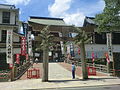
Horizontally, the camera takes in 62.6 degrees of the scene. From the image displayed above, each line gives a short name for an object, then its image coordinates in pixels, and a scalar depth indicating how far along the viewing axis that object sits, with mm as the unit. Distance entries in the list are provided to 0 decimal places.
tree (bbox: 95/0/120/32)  11248
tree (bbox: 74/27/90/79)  9493
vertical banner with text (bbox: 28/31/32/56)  15757
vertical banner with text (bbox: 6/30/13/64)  9917
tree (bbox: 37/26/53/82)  9145
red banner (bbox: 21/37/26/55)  14406
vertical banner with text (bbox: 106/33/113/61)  10597
